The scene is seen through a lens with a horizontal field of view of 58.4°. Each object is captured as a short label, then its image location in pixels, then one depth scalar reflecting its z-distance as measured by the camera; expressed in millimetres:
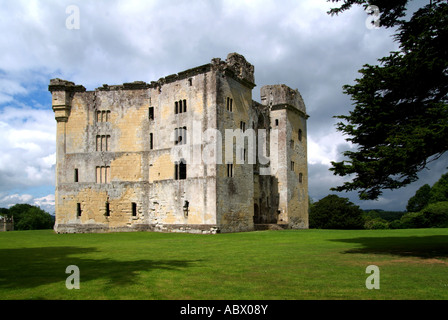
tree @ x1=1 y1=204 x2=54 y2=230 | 86062
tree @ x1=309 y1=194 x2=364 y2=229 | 61562
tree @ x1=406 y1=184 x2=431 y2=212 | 91062
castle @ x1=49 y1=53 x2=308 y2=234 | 35938
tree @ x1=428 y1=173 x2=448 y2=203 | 71312
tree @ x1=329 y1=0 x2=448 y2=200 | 15172
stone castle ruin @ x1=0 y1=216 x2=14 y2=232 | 59000
